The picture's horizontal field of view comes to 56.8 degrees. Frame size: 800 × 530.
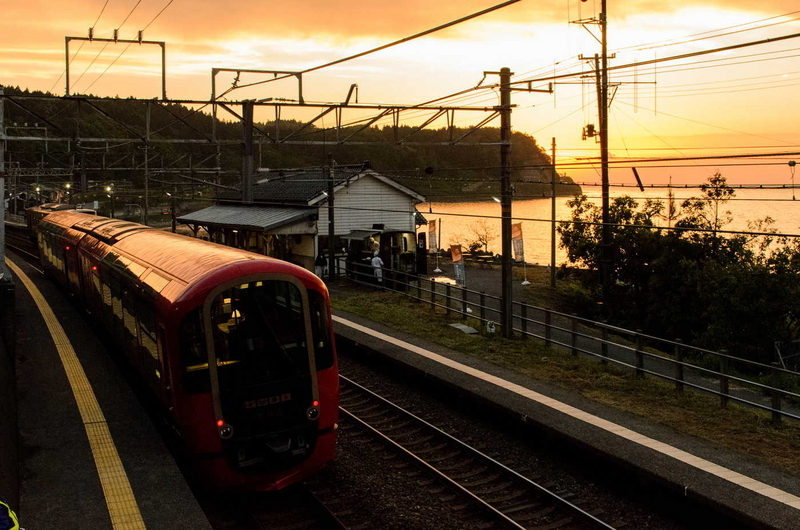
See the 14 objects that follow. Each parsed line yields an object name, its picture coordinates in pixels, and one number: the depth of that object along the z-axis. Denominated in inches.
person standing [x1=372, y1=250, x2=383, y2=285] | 994.0
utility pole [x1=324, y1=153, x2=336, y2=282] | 1025.5
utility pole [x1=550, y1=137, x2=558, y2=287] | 1267.1
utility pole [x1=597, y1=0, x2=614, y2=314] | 1090.1
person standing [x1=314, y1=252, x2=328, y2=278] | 1050.1
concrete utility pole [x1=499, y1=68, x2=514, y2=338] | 666.2
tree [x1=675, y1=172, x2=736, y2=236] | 1049.8
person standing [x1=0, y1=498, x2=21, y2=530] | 187.9
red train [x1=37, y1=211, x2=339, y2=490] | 325.1
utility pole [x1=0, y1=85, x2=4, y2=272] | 655.8
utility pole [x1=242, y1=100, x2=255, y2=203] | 730.2
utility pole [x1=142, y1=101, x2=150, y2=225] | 1282.0
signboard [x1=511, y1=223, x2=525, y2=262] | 1322.6
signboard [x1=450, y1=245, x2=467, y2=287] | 935.0
